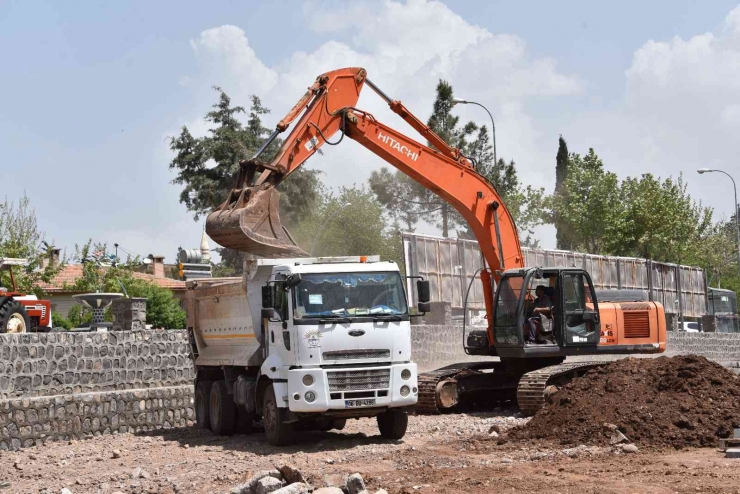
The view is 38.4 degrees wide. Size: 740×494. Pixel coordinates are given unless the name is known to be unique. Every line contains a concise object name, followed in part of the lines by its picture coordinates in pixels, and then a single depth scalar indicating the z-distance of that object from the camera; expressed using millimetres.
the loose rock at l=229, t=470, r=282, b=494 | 10656
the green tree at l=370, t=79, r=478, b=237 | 57000
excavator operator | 18859
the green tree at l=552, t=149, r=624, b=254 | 54594
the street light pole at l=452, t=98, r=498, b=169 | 38938
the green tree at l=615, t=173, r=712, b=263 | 53500
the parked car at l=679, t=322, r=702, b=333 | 47559
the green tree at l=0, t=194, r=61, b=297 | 48062
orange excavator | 18172
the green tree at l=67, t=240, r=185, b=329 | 44281
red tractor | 23219
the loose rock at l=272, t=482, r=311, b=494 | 10062
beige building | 58344
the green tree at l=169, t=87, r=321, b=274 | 59062
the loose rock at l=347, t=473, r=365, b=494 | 10320
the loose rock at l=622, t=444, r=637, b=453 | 13484
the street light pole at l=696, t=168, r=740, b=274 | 47825
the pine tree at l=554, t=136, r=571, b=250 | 69938
